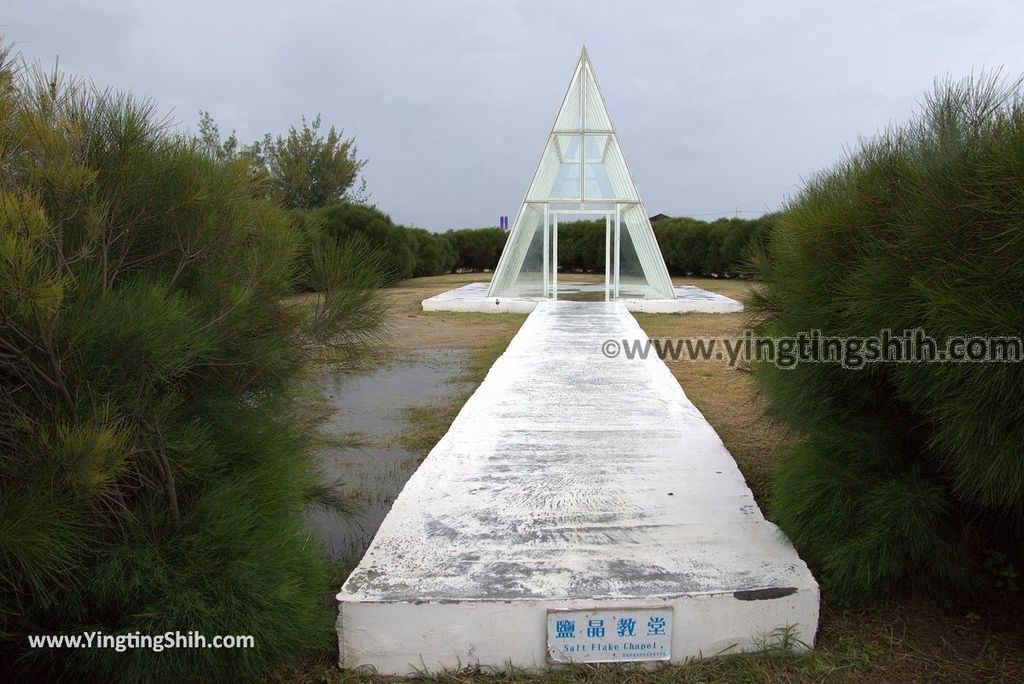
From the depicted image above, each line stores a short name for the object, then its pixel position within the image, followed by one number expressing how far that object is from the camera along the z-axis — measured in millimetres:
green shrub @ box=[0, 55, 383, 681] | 1528
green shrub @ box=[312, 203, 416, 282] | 18705
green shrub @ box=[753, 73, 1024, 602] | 1940
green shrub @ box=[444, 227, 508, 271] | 30547
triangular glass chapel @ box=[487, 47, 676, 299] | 13102
